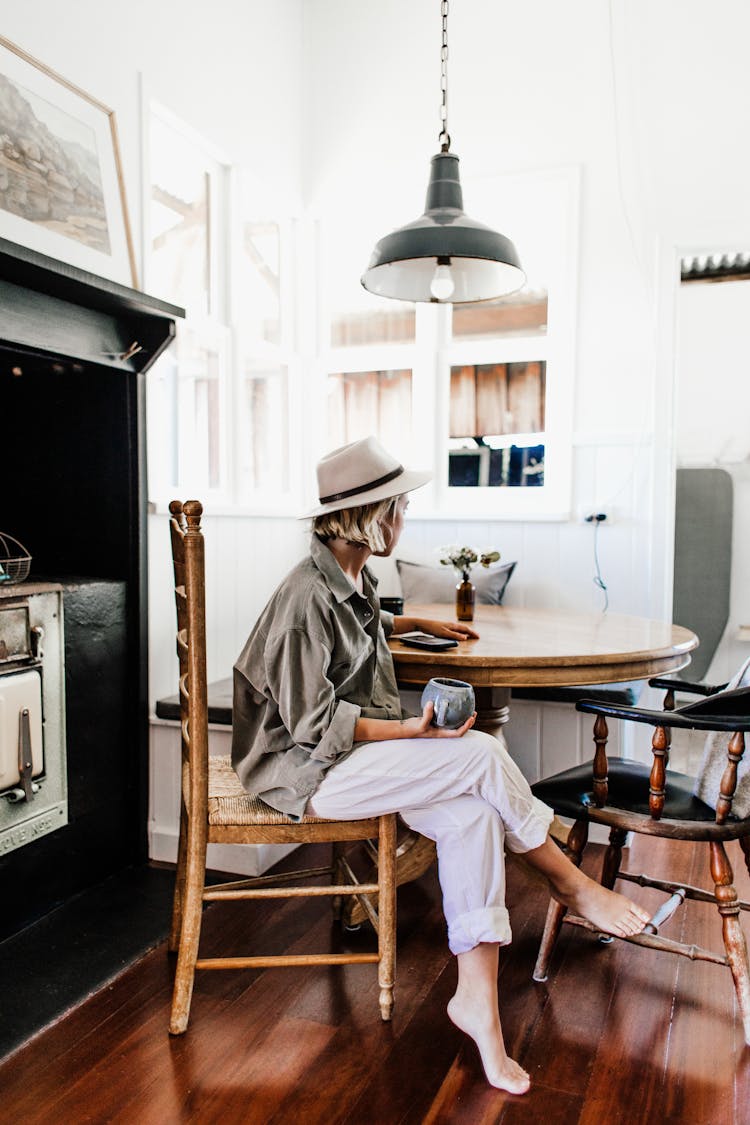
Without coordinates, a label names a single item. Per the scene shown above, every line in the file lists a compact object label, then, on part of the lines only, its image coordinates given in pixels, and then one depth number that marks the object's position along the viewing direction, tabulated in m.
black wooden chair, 1.92
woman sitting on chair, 1.82
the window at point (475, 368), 4.06
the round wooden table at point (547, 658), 2.21
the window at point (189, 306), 3.24
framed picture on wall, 2.36
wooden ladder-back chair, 1.95
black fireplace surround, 2.63
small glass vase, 3.01
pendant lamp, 2.42
